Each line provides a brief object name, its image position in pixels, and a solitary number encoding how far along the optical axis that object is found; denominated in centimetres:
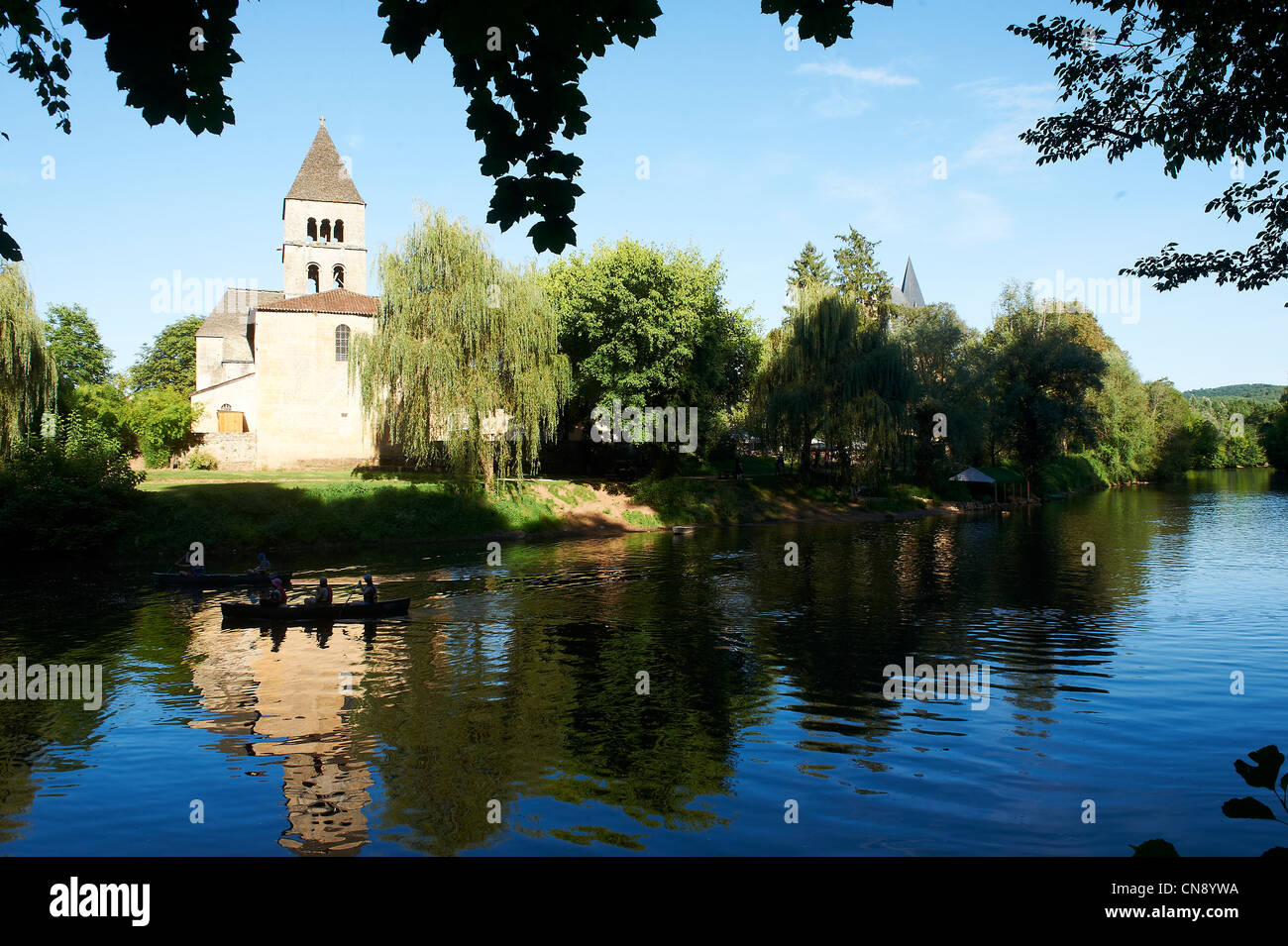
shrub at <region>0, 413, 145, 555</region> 3309
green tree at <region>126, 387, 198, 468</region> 5184
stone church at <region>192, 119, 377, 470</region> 5256
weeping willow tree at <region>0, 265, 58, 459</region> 3581
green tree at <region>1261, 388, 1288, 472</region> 10872
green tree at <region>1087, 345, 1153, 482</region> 7038
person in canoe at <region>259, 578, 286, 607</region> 2314
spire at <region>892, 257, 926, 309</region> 12281
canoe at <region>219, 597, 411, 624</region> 2277
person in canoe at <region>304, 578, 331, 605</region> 2288
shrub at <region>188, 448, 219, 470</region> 5131
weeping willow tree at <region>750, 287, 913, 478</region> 5181
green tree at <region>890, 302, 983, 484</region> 5816
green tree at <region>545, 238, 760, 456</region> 4947
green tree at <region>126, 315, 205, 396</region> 9256
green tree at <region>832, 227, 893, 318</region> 8462
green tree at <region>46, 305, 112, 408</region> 7362
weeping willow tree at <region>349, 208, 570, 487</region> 4169
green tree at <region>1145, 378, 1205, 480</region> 8544
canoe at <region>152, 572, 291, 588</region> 2886
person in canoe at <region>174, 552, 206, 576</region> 3058
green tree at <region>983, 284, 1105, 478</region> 5934
